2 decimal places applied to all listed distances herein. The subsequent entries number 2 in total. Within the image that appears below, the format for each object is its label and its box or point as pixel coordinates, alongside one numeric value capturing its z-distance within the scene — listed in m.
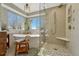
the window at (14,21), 1.97
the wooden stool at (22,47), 2.02
